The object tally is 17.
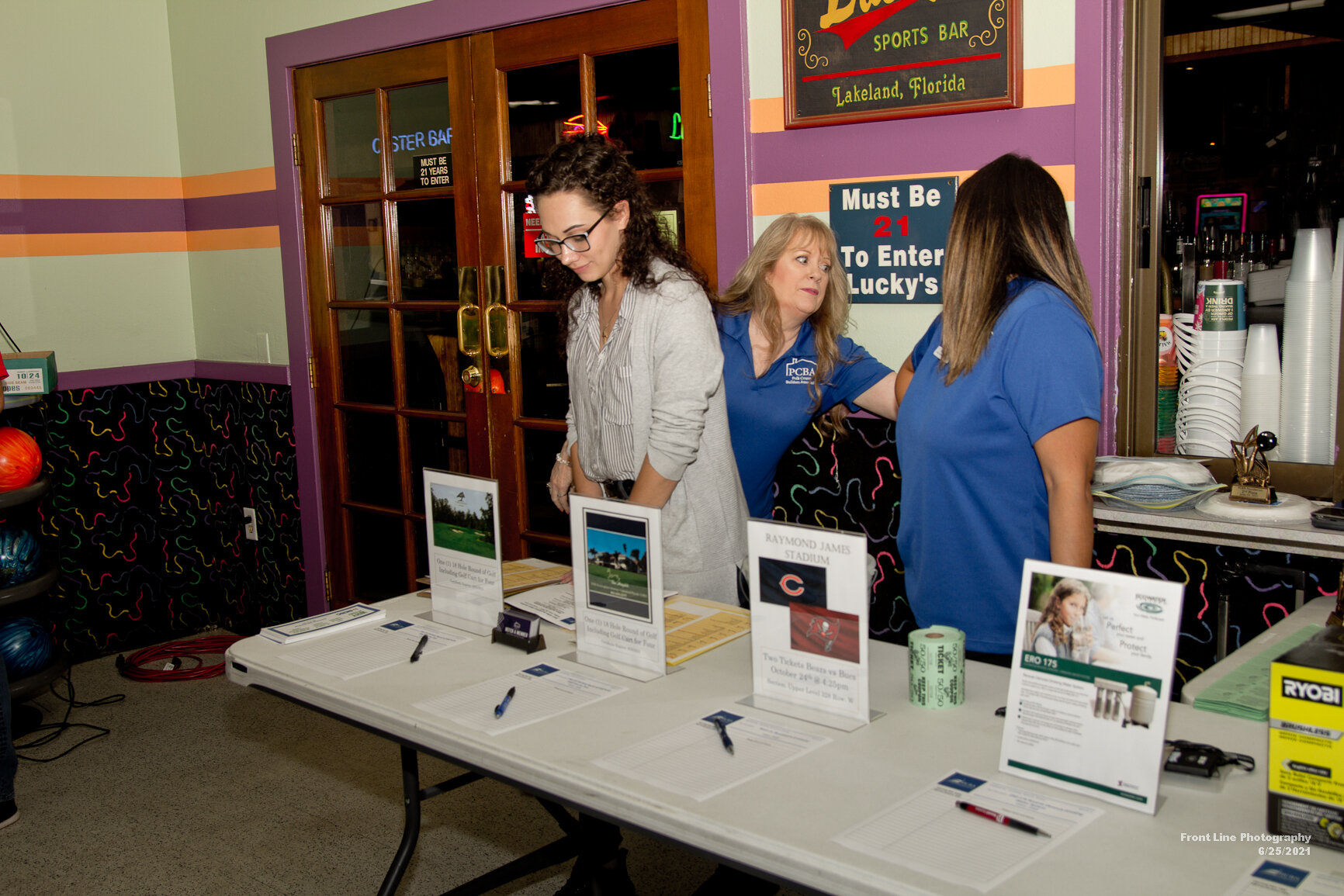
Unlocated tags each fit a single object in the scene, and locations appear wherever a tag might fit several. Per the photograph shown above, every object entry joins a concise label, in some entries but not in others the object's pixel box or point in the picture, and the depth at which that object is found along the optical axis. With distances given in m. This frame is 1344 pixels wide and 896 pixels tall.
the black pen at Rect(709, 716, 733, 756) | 1.66
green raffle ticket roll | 1.75
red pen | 1.36
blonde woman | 2.84
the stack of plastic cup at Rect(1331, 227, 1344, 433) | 2.55
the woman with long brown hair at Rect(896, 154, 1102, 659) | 1.93
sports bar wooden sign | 2.76
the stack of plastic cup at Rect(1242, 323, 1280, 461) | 2.65
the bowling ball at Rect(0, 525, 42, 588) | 3.80
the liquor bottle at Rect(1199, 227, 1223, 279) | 2.82
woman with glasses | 2.49
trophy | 2.43
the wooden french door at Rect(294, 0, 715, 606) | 3.49
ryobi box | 1.28
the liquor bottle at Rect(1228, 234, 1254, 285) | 2.77
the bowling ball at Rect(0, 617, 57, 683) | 3.80
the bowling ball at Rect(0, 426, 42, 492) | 3.79
